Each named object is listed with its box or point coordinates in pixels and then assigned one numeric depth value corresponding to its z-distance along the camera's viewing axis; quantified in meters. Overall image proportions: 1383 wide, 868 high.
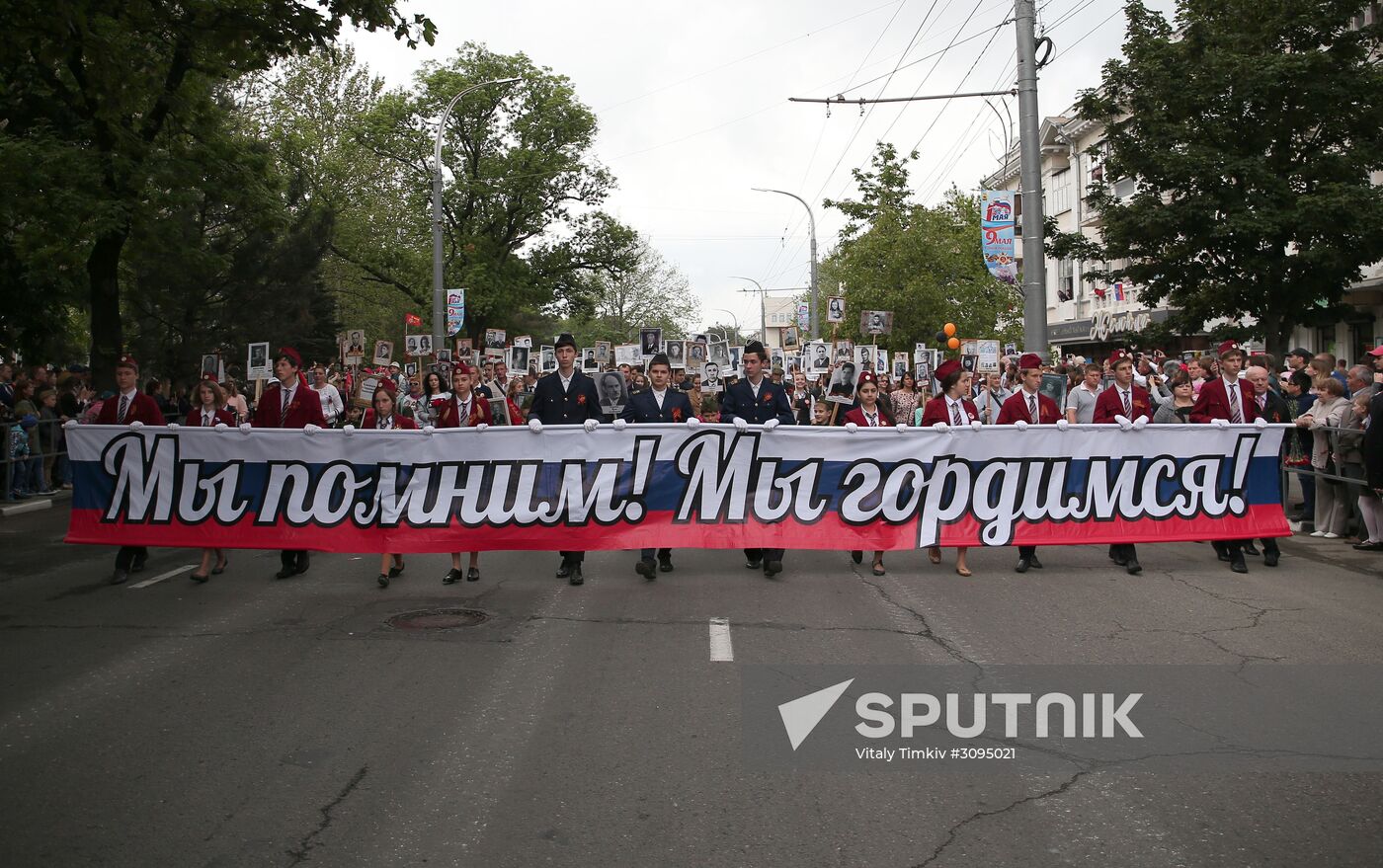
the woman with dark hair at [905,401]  19.53
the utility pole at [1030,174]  17.55
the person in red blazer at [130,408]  11.09
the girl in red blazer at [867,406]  11.24
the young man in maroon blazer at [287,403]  11.29
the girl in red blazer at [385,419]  11.08
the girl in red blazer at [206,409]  12.08
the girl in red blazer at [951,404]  11.36
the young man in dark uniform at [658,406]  11.03
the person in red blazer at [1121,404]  10.87
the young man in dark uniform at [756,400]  11.09
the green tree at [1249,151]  20.48
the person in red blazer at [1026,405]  11.34
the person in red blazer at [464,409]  11.34
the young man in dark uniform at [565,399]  11.22
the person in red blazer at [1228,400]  11.37
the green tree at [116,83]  11.39
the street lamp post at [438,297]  31.50
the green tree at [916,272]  38.62
